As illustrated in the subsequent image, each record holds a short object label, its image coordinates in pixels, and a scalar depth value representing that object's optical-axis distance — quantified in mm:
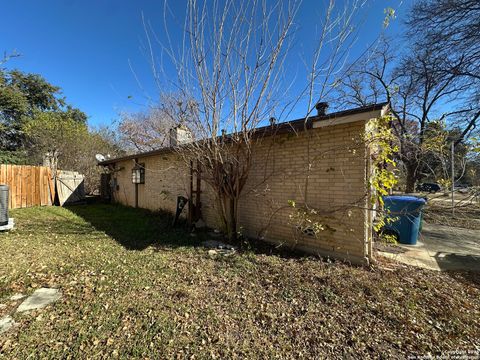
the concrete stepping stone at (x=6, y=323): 2191
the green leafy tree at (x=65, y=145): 13602
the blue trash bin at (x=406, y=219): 4846
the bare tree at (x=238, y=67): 3781
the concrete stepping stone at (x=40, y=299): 2566
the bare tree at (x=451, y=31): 7242
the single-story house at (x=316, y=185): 3836
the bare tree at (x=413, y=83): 9438
